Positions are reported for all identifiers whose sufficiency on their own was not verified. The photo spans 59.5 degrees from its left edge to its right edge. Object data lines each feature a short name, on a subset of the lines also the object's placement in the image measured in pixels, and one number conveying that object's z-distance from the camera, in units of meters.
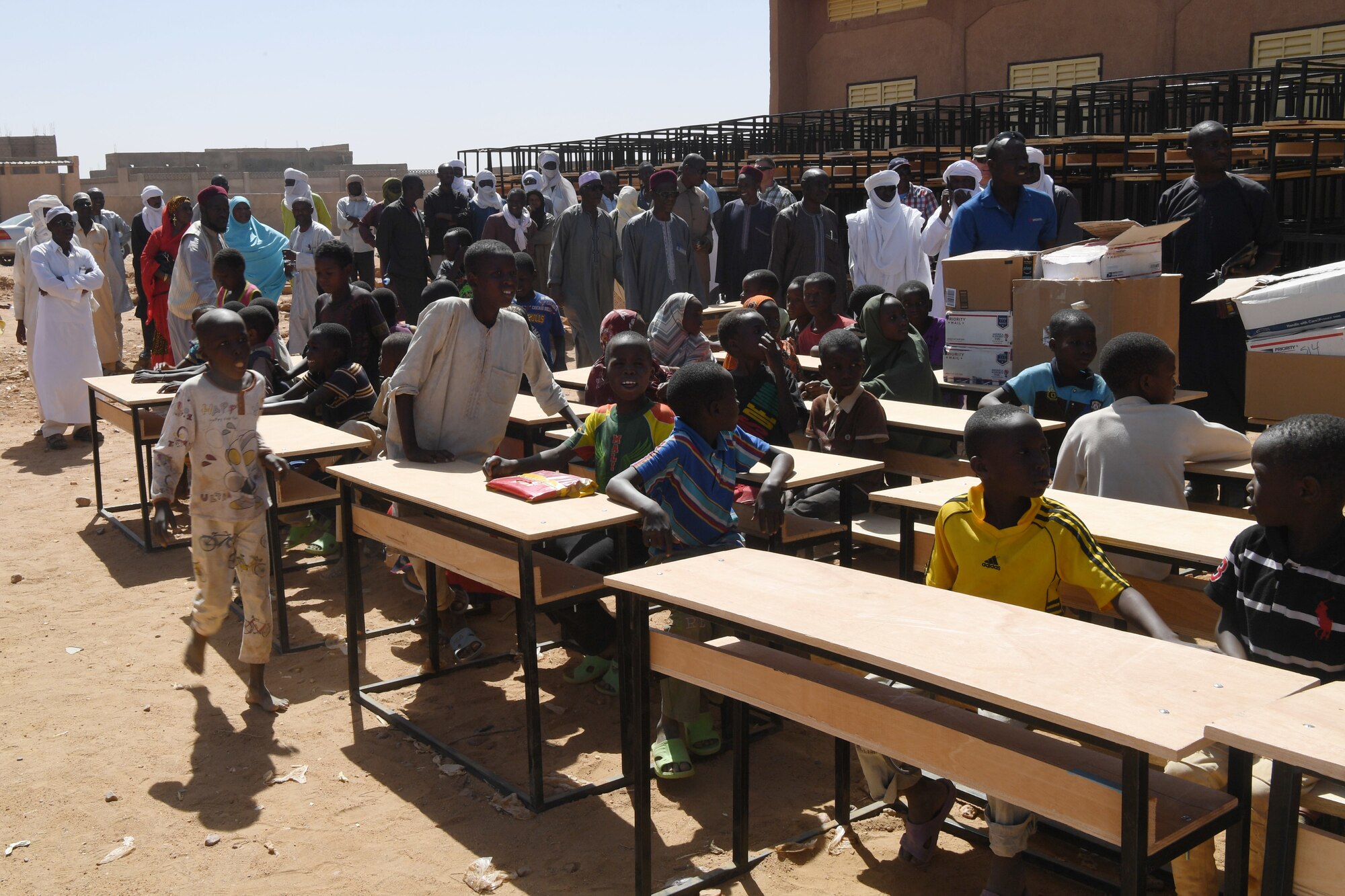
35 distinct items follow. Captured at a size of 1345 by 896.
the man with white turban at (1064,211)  7.64
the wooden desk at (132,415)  6.46
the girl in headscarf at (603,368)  5.52
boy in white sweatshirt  3.77
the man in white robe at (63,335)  9.55
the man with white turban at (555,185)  14.25
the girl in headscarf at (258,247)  9.91
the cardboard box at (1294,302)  4.29
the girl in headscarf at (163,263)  10.27
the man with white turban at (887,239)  9.24
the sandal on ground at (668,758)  3.76
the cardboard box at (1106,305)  5.34
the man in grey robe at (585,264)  9.70
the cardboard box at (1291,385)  4.35
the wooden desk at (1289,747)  1.77
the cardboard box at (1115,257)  5.34
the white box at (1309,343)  4.32
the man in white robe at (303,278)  11.17
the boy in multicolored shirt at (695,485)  3.71
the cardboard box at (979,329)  5.68
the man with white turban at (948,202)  9.03
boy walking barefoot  4.26
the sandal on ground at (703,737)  3.93
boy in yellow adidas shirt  2.85
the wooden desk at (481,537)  3.54
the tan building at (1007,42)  13.49
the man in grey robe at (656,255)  9.38
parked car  19.33
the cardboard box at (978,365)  5.70
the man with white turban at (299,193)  12.88
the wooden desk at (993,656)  2.00
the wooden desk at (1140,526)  3.00
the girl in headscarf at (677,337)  5.83
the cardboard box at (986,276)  5.60
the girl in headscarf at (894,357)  5.54
